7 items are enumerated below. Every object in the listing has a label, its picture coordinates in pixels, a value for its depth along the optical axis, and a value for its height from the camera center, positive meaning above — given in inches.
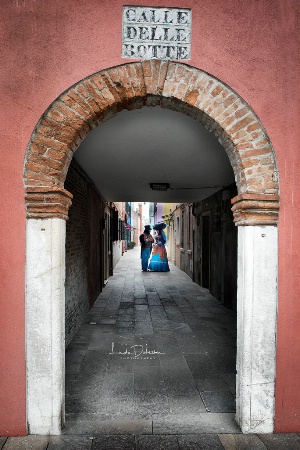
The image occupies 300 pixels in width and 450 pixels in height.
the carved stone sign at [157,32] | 115.0 +72.2
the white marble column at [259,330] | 115.1 -36.7
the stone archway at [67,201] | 112.0 +5.2
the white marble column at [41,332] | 111.9 -35.9
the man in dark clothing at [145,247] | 590.6 -31.8
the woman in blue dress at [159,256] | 576.7 -47.8
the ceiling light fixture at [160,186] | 288.7 +40.2
